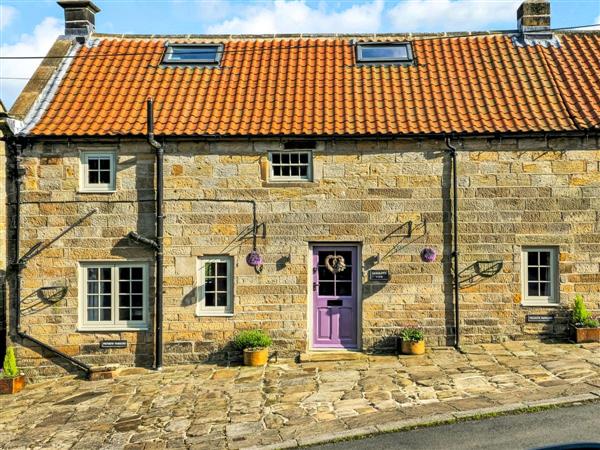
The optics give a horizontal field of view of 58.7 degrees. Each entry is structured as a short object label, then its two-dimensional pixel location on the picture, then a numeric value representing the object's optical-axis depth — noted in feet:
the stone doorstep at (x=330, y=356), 36.58
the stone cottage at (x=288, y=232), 37.60
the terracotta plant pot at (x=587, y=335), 36.78
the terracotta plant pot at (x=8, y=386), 34.65
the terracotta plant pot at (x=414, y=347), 36.55
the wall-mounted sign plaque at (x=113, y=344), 37.65
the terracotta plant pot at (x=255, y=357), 36.47
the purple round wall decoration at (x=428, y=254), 37.24
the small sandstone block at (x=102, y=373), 36.29
